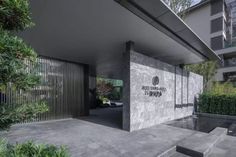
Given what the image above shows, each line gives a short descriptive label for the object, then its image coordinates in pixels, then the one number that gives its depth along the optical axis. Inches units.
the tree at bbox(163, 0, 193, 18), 319.0
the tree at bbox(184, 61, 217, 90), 460.2
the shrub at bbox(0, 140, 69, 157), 51.6
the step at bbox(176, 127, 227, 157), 117.0
